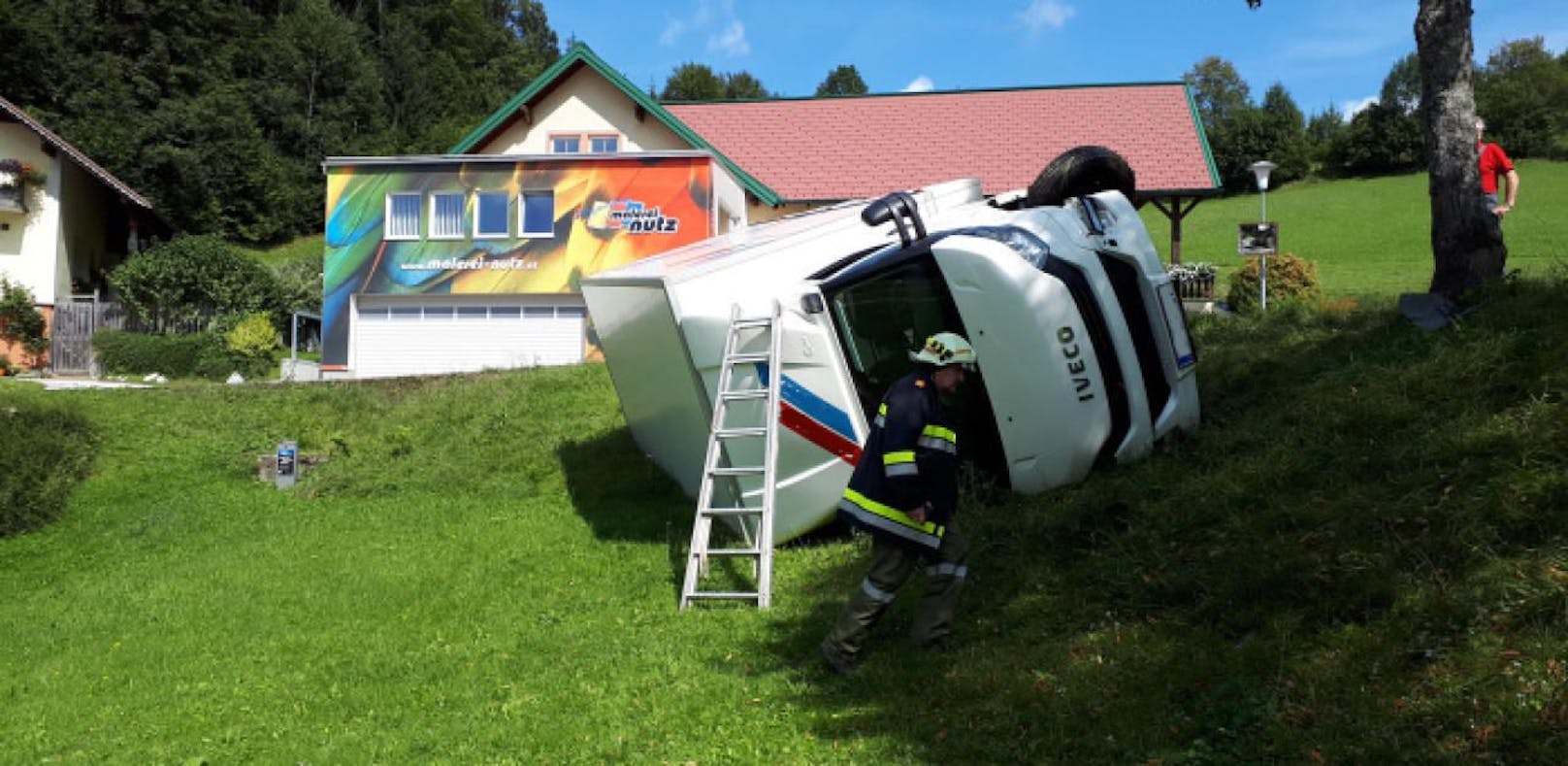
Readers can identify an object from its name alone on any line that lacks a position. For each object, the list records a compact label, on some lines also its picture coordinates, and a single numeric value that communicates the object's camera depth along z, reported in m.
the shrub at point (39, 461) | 12.40
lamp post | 22.24
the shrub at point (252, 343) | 26.02
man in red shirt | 10.98
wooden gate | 27.69
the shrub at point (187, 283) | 29.81
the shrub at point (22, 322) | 27.39
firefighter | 5.80
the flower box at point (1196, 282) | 24.55
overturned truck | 8.02
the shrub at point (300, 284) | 33.94
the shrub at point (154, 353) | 26.22
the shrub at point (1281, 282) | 21.92
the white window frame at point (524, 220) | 23.16
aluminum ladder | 7.61
